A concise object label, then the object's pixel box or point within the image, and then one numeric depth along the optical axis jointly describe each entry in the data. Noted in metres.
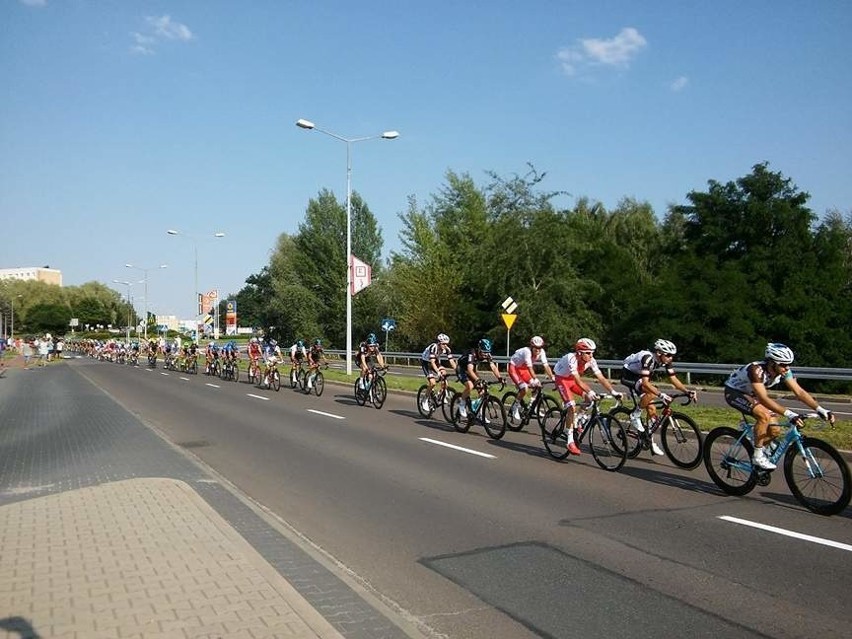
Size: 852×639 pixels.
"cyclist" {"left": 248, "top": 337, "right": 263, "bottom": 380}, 28.33
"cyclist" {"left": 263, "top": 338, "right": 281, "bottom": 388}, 25.59
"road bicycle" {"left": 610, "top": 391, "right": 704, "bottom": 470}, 9.48
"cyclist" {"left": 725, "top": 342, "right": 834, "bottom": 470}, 7.59
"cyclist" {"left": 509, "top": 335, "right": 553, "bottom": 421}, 12.43
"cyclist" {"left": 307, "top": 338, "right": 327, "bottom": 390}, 22.38
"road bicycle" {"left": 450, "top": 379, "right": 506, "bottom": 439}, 13.12
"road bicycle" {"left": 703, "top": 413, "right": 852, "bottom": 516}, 7.24
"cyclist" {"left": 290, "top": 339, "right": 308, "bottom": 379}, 23.85
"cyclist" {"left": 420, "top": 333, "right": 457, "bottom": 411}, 15.39
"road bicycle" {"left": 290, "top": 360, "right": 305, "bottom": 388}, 24.22
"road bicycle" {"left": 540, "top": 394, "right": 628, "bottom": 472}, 9.75
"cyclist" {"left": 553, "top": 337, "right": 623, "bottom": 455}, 10.43
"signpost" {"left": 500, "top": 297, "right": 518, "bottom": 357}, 27.85
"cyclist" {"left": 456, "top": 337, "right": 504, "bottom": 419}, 13.27
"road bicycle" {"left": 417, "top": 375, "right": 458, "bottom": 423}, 15.20
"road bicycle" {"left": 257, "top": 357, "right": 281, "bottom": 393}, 25.52
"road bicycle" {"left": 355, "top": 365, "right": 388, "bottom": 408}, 18.73
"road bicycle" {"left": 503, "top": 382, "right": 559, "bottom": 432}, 12.30
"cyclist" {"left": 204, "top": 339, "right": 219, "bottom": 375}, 35.25
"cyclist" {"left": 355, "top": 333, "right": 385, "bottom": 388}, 18.41
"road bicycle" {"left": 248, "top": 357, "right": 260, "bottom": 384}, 28.58
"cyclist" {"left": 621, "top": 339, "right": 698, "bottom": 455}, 9.78
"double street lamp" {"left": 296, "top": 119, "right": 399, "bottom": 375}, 30.00
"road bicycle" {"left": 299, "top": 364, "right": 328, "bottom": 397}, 22.84
